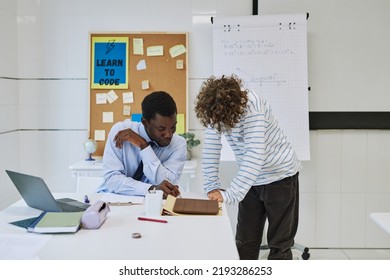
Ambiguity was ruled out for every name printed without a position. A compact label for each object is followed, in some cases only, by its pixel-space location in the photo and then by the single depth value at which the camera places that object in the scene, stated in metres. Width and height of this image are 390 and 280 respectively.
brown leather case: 1.73
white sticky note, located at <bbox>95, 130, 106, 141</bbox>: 3.30
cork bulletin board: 3.25
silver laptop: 1.66
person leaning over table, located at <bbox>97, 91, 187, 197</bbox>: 2.07
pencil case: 1.56
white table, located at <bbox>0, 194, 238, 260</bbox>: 1.34
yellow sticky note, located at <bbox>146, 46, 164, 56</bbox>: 3.25
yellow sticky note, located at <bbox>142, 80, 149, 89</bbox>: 3.26
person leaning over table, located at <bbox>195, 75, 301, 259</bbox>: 1.92
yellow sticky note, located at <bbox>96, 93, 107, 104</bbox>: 3.28
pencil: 1.64
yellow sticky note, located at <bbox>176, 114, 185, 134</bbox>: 3.28
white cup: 1.70
